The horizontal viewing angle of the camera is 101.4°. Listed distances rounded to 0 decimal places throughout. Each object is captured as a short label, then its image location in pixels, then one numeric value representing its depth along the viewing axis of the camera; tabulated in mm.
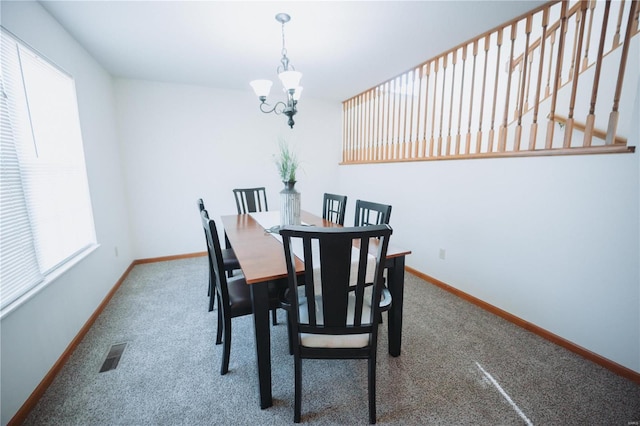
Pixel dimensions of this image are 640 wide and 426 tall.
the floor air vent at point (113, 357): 1687
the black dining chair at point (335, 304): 1051
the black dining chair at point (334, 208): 2502
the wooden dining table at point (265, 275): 1289
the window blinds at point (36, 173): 1436
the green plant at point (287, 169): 2064
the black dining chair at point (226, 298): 1538
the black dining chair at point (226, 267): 2260
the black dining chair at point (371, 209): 1883
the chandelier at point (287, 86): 1928
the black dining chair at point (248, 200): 3225
